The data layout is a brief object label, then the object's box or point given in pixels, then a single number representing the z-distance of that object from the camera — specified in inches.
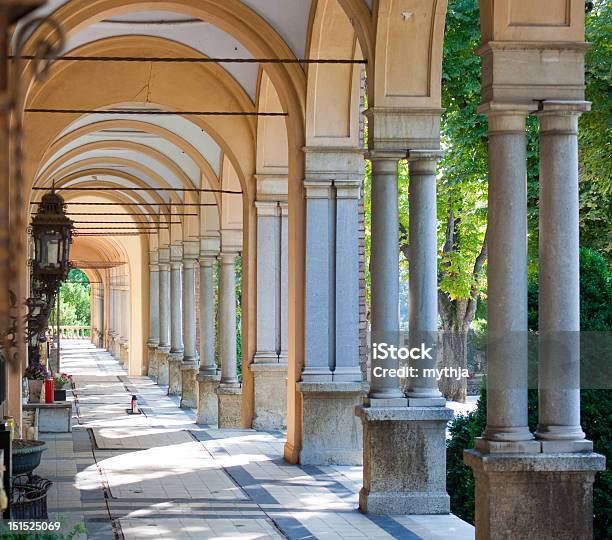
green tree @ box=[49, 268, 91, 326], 2994.6
